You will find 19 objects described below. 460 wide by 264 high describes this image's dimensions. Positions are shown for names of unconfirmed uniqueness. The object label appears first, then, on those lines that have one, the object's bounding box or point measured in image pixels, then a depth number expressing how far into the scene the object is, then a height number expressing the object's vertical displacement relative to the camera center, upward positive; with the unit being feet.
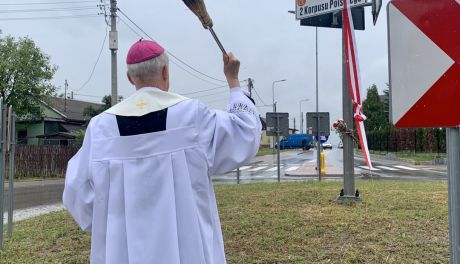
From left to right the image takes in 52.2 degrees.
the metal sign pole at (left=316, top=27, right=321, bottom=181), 55.26 -0.38
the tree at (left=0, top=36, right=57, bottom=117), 106.32 +15.69
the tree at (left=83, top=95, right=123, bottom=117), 140.01 +10.67
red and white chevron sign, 7.44 +1.27
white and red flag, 20.61 +3.01
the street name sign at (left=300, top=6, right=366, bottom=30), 26.09 +6.90
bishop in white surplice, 6.64 -0.42
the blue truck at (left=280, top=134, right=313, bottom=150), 281.95 -1.08
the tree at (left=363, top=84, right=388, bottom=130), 204.85 +13.53
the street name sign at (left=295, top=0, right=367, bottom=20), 25.02 +7.29
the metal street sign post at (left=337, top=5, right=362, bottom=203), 24.85 -0.34
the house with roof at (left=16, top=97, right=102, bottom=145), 140.67 +5.32
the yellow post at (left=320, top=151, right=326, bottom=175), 76.51 -4.64
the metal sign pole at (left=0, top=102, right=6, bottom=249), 21.18 -0.18
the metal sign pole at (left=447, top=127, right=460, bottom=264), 7.20 -0.78
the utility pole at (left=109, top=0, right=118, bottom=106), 66.85 +13.82
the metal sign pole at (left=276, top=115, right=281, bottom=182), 55.57 +1.58
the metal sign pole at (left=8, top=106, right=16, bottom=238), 22.21 -0.72
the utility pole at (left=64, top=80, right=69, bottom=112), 181.16 +15.52
